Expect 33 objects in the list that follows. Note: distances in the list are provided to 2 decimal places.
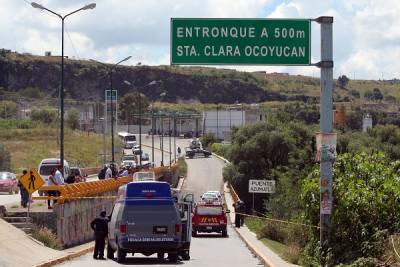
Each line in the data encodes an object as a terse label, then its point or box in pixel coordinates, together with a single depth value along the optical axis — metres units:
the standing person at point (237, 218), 54.56
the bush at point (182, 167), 109.36
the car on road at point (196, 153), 131.38
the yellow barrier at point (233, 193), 75.17
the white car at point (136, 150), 110.80
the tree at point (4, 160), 78.06
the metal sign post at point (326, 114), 21.33
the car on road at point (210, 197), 55.86
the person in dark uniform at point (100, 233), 27.91
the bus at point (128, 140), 134.12
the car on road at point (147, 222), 25.77
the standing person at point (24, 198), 35.09
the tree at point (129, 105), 171.55
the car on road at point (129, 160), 88.95
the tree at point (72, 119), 145.62
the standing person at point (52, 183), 34.47
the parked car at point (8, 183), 52.91
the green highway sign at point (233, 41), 20.89
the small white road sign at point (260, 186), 53.48
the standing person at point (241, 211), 54.74
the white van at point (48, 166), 50.71
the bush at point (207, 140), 155.12
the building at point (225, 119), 159.62
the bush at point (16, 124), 121.85
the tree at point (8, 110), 148.84
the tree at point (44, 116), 146.49
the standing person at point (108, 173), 53.12
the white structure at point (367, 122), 137.36
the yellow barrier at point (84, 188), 34.84
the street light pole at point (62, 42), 41.28
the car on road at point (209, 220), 46.66
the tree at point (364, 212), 20.58
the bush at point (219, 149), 134.00
